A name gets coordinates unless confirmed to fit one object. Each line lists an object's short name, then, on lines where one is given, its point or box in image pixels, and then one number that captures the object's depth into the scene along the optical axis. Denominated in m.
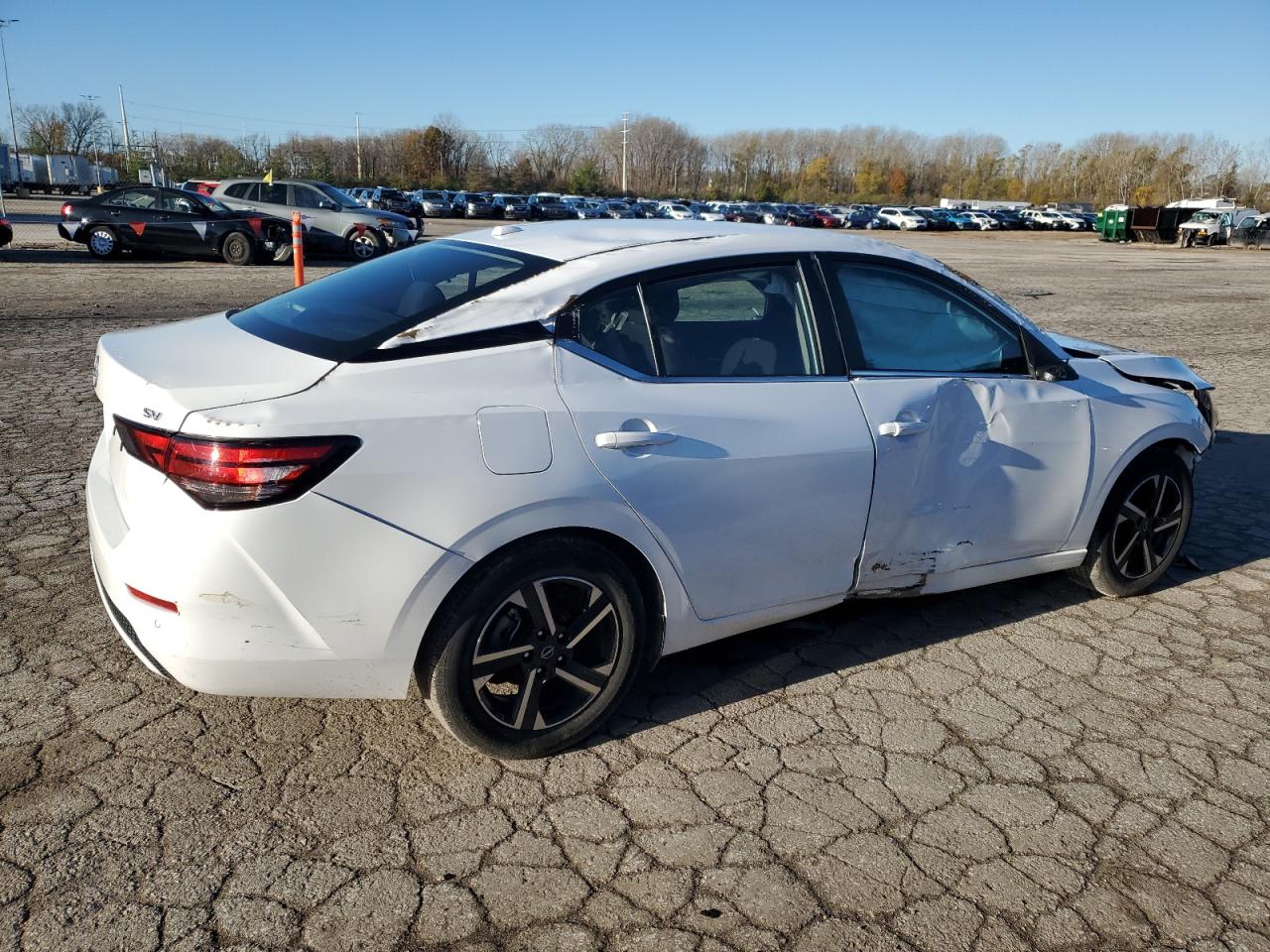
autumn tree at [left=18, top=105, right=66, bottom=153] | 95.33
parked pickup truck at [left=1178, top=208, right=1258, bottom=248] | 49.69
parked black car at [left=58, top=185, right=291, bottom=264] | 19.31
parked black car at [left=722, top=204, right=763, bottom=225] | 59.16
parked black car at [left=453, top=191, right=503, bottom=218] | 56.31
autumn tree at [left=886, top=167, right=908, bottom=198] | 142.89
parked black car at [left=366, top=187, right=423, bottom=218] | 48.12
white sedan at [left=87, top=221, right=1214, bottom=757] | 2.69
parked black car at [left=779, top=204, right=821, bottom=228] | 61.97
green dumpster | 52.91
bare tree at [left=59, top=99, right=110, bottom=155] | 97.81
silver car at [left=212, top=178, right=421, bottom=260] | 21.00
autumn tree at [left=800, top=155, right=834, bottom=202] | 137.50
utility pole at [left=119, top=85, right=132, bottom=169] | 81.34
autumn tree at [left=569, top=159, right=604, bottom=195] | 103.69
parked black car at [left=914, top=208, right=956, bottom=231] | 70.31
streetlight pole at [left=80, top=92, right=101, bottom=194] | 95.38
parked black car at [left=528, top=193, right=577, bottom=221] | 57.54
